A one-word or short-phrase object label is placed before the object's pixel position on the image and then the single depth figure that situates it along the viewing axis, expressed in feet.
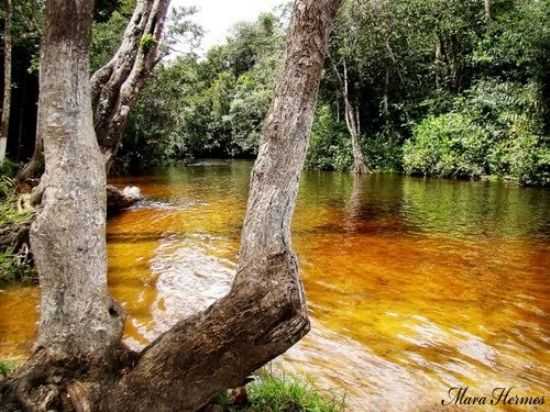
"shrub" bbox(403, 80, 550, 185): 60.13
